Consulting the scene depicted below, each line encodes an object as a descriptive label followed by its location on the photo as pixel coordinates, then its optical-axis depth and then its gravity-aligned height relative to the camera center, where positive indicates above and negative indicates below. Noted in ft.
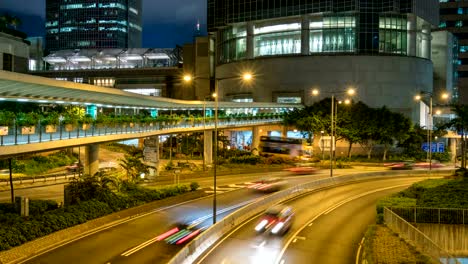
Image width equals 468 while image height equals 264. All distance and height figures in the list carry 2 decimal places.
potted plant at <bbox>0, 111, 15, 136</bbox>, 78.07 +1.41
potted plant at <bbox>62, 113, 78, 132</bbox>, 98.70 +1.75
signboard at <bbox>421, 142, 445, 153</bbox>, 226.17 -7.29
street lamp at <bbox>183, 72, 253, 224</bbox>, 97.17 -16.80
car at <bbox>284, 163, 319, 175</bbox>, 198.78 -16.33
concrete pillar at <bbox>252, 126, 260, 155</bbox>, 293.64 -3.90
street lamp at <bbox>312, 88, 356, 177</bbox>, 252.58 +7.39
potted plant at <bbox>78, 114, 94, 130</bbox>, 106.27 +1.91
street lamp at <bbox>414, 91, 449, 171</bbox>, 333.62 +26.00
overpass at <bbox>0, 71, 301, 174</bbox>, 81.82 +3.46
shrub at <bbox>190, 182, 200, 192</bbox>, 143.30 -16.55
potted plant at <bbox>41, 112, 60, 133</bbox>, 91.56 +1.48
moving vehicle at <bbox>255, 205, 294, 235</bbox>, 97.45 -18.44
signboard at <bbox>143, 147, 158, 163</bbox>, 176.46 -8.89
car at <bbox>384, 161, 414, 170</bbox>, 222.89 -16.36
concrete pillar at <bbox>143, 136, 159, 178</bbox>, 175.63 -8.69
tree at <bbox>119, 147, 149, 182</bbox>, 144.25 -11.01
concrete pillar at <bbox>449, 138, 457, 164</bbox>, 302.37 -10.35
